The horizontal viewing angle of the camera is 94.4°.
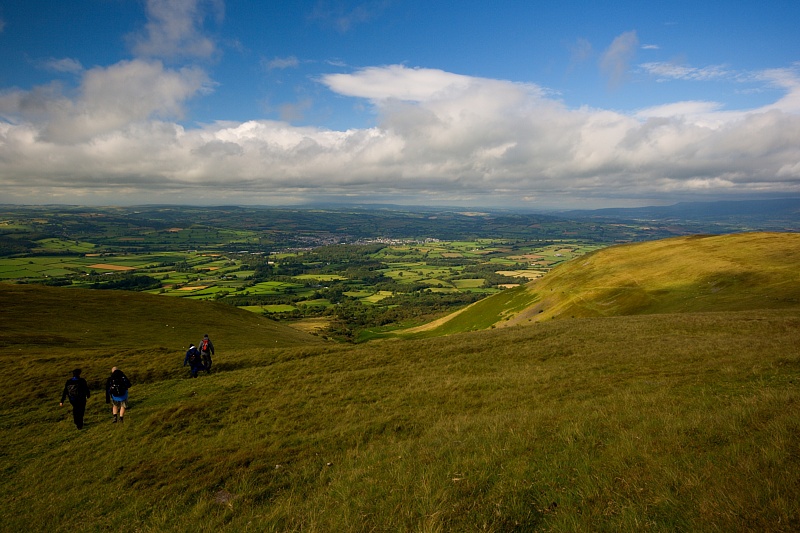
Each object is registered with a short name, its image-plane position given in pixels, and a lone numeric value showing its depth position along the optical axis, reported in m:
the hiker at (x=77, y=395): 18.09
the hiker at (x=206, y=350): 27.61
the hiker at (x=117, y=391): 18.69
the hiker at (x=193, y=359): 26.12
